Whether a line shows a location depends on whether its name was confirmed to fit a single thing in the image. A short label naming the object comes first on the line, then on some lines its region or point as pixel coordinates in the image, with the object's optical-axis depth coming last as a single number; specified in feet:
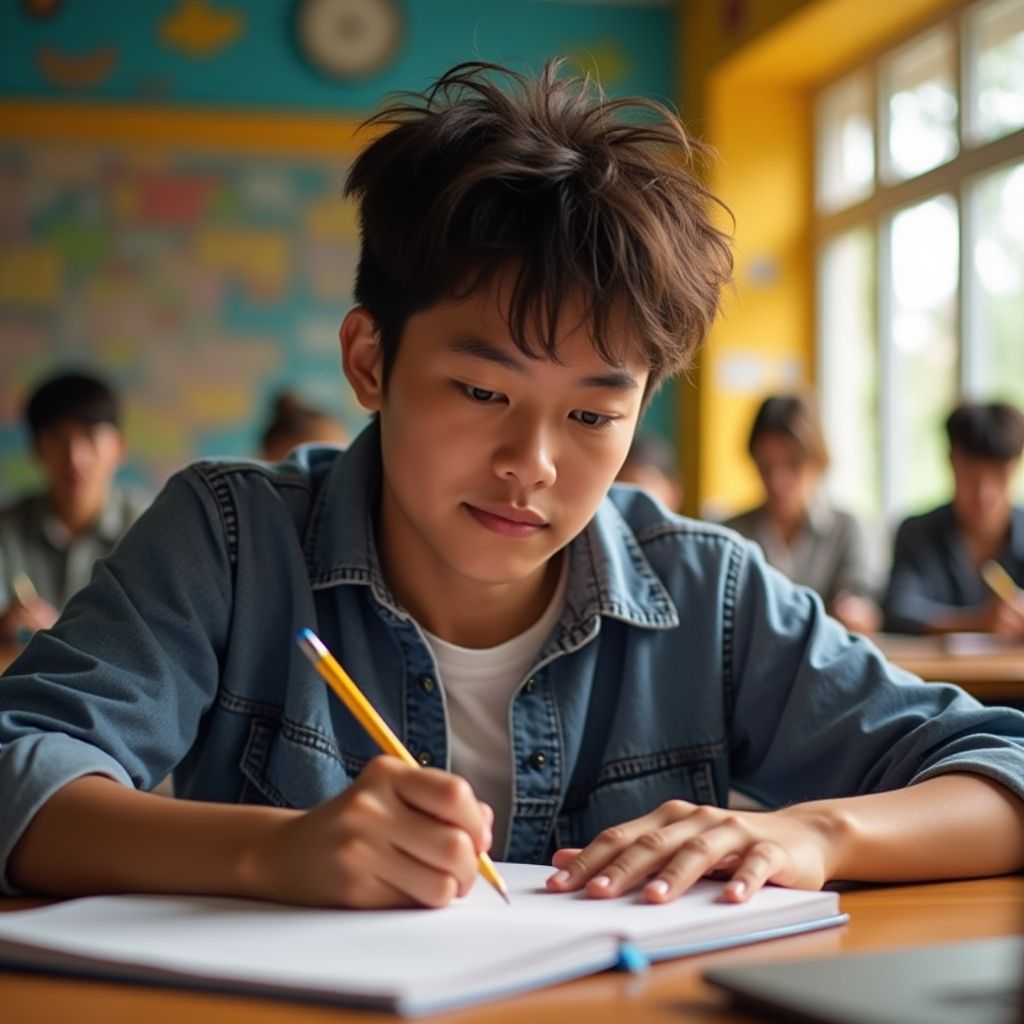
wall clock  21.42
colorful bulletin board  20.93
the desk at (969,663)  8.39
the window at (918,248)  17.62
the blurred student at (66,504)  13.41
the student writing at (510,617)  3.40
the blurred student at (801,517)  15.96
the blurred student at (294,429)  14.69
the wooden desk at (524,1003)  2.17
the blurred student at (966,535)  14.16
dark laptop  2.02
